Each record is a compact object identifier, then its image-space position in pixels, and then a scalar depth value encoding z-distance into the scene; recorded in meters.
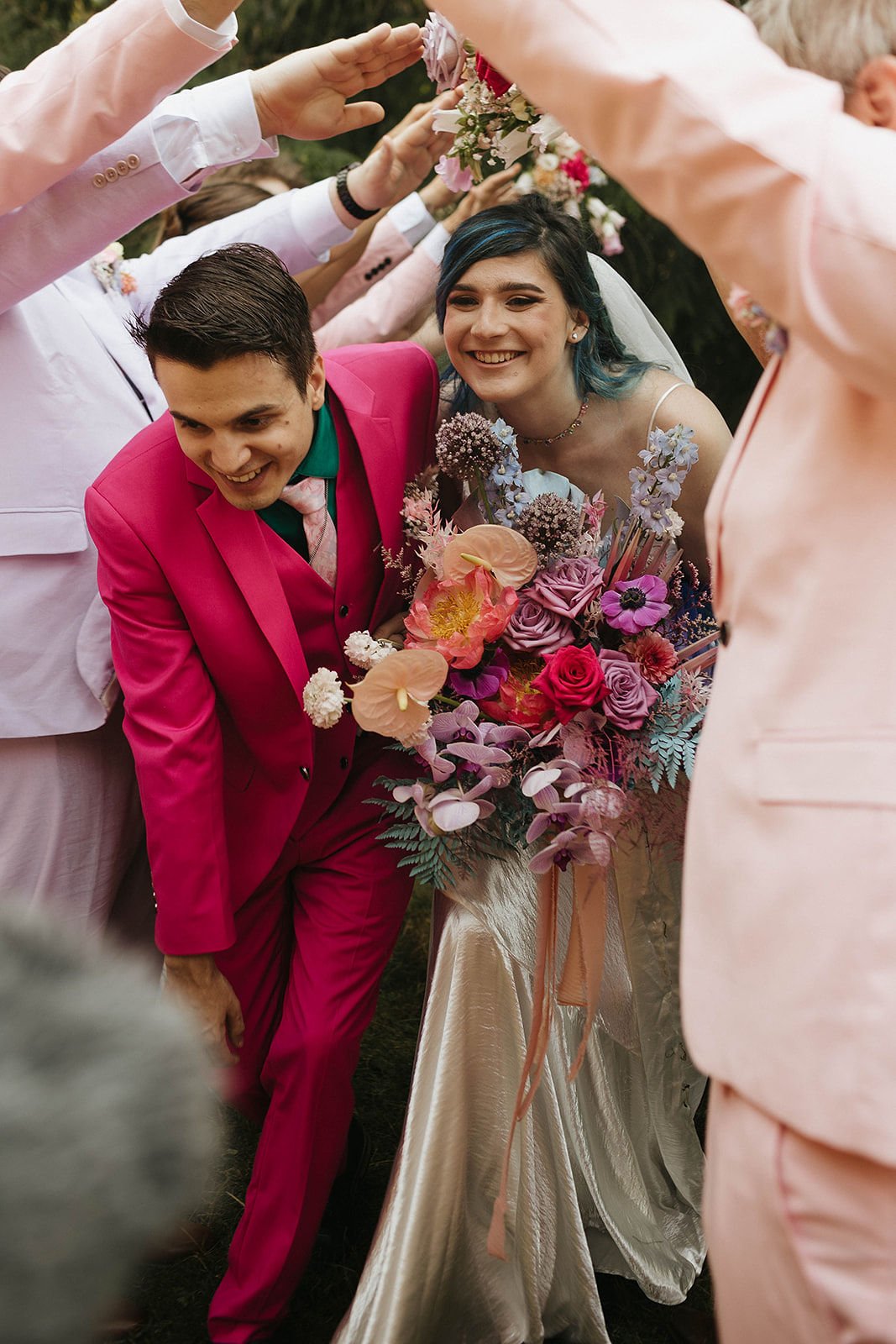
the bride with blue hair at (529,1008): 2.49
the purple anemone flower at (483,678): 2.34
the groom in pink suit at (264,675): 2.38
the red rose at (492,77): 2.35
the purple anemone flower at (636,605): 2.27
